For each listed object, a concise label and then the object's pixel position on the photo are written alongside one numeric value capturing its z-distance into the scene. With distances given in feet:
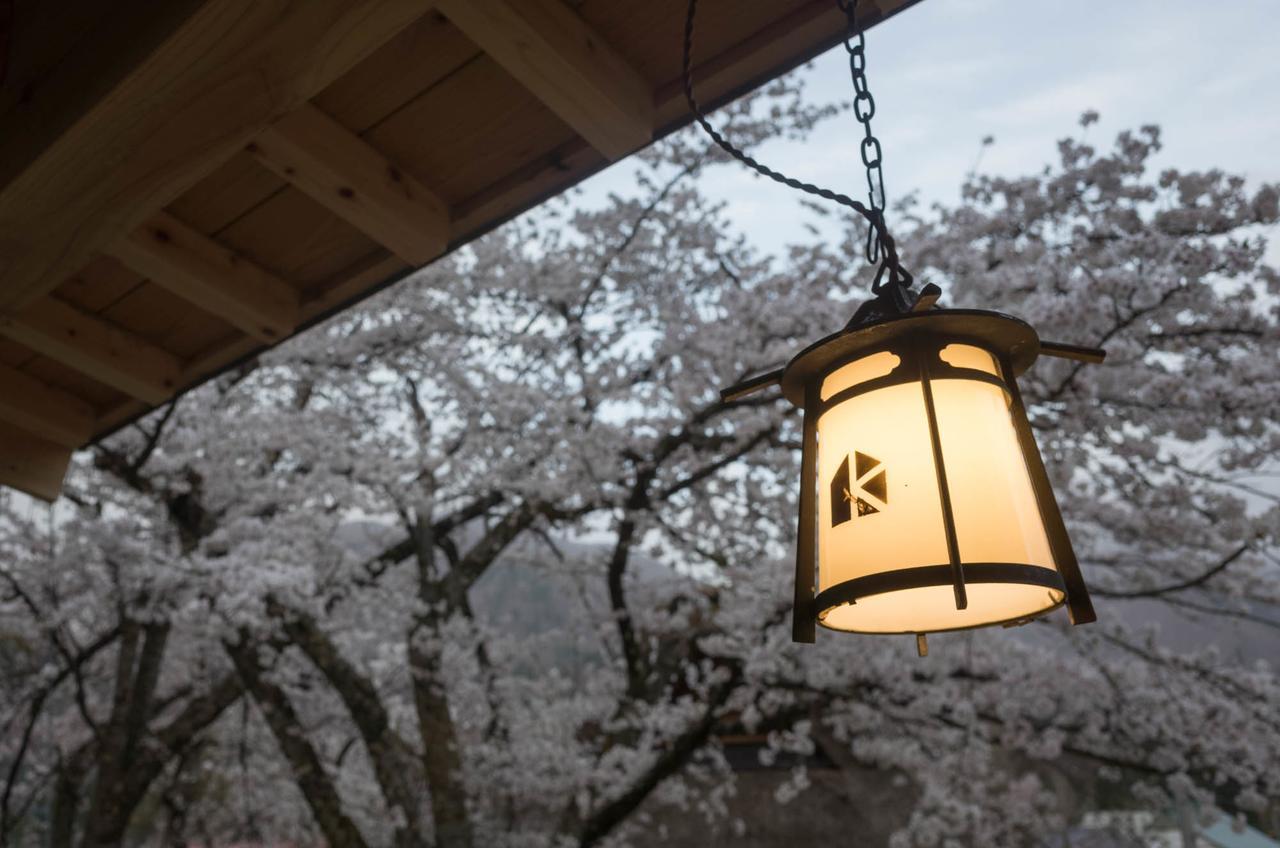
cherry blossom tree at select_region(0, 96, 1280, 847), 16.62
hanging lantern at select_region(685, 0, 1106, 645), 3.52
